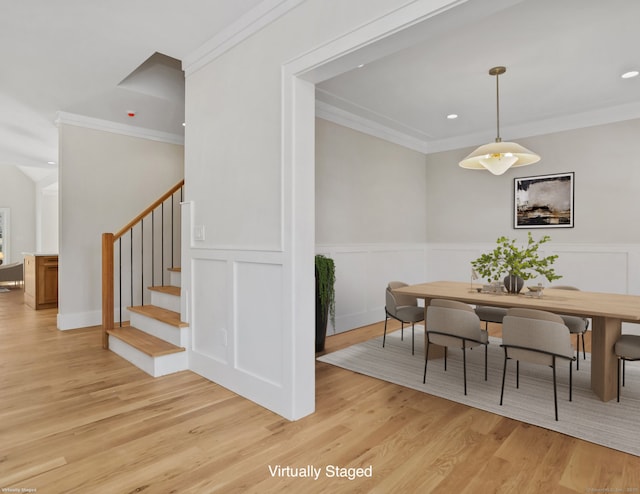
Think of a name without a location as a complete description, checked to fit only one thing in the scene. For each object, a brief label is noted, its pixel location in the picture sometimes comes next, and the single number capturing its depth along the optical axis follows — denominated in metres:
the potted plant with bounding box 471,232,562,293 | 3.26
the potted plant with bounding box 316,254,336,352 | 3.95
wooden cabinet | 6.20
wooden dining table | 2.54
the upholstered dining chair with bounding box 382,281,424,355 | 3.74
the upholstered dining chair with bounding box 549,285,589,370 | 3.35
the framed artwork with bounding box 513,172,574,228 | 4.94
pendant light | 3.27
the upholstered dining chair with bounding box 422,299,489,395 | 2.80
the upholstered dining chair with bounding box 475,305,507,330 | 3.78
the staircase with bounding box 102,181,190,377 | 3.33
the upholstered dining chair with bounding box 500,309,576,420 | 2.37
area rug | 2.32
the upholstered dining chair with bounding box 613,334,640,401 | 2.53
